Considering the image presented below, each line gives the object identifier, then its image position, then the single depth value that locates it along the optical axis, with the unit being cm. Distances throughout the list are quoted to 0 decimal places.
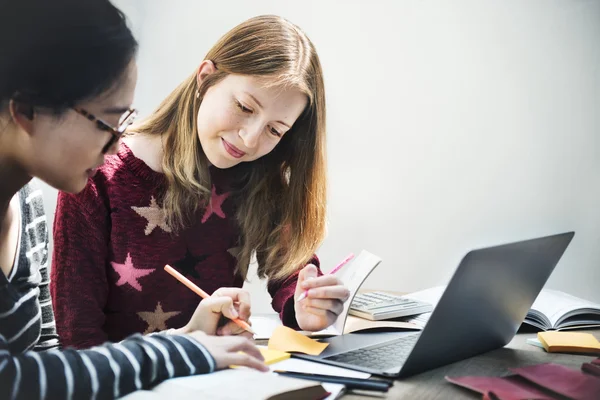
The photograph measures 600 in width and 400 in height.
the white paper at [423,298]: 110
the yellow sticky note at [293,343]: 84
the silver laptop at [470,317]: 72
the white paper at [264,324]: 98
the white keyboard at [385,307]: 110
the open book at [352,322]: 101
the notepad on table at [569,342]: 93
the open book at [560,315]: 109
